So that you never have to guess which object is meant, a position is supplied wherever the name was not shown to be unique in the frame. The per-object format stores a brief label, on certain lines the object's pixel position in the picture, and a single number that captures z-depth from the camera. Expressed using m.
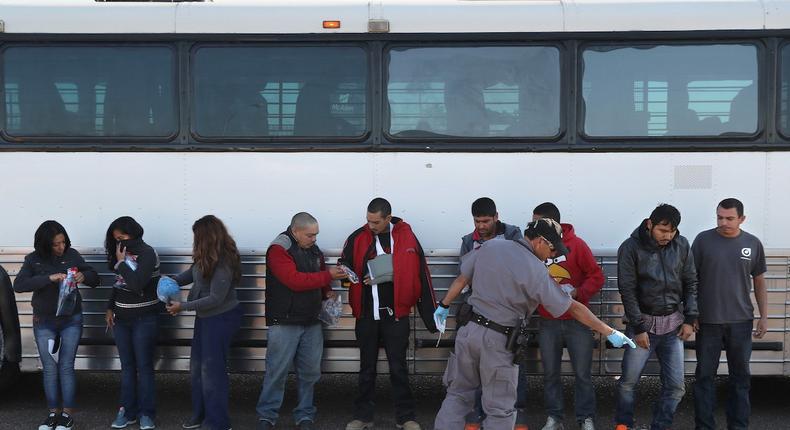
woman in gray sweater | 6.73
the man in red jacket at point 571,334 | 6.78
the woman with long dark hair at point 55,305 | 6.89
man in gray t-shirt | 6.63
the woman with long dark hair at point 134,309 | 6.87
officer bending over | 5.38
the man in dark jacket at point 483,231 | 6.80
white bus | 7.20
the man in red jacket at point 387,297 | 6.93
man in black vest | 6.80
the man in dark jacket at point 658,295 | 6.53
